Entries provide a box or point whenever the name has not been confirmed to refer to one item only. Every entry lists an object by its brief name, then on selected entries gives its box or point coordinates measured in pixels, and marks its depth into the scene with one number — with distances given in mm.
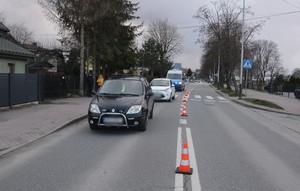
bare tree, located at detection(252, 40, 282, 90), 108812
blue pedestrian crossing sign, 27000
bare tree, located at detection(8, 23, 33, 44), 69875
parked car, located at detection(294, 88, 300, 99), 34812
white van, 43188
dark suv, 9664
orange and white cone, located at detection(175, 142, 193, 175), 5980
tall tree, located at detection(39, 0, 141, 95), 23781
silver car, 22977
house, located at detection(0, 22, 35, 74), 18569
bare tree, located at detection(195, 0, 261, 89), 44094
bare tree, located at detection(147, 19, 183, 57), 81750
